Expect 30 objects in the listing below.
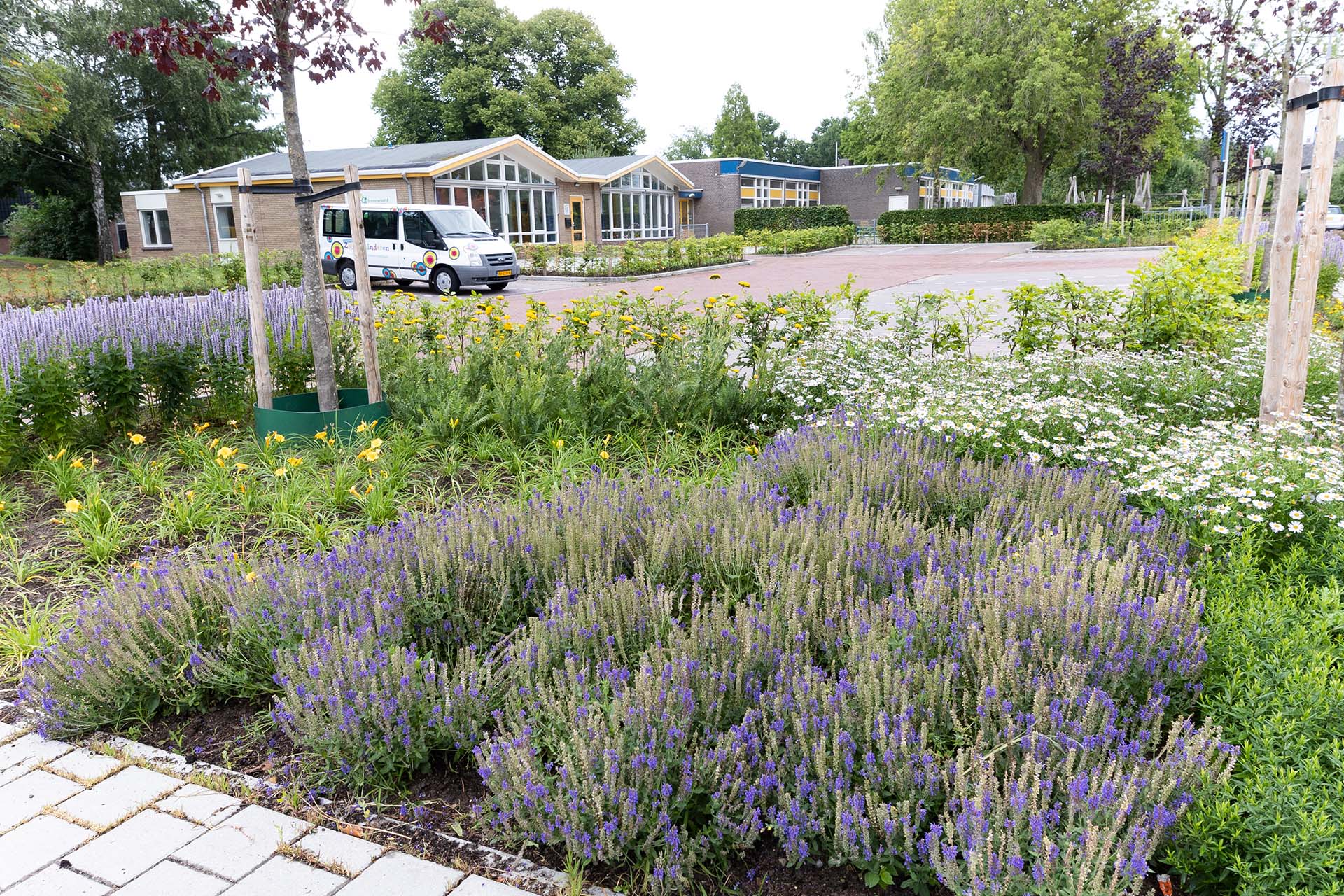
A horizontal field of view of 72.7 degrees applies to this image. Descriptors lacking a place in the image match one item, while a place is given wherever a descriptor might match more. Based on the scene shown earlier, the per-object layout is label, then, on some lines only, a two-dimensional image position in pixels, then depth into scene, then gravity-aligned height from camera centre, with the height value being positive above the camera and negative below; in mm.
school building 28484 +2201
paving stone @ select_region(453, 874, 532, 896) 2232 -1521
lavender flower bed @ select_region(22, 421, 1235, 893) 2166 -1201
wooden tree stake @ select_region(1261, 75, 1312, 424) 5141 -129
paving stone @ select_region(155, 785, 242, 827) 2545 -1510
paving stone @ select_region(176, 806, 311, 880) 2346 -1510
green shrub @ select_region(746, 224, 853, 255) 36594 +286
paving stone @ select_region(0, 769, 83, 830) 2584 -1515
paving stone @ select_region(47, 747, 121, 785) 2771 -1512
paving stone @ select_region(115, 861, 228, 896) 2258 -1518
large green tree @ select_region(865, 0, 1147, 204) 36281 +6580
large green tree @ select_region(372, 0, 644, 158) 51094 +9470
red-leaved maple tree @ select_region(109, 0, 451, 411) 5277 +1221
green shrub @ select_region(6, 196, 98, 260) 39094 +1459
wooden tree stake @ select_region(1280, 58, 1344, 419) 4973 -297
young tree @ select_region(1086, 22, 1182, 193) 34875 +5427
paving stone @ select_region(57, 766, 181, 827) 2572 -1513
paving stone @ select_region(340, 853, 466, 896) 2242 -1517
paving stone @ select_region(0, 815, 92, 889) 2357 -1518
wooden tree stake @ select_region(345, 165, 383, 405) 5855 -244
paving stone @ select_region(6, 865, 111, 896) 2271 -1521
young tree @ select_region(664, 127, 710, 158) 93875 +10706
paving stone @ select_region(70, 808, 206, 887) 2348 -1518
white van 20031 +145
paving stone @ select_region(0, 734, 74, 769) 2857 -1513
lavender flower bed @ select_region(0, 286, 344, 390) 5551 -418
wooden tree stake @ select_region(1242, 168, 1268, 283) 12117 +260
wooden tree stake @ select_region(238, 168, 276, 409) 5770 -289
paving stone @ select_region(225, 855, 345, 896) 2248 -1515
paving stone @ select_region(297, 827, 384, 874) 2340 -1512
